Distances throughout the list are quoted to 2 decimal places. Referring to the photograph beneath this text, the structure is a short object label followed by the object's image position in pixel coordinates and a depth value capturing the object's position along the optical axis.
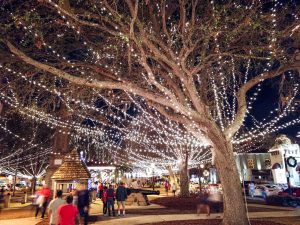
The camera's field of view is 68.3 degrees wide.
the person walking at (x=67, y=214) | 4.90
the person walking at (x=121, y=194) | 10.79
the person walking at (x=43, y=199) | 10.66
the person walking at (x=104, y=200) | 11.11
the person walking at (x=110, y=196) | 10.61
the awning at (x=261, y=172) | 31.40
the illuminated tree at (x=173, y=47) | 7.01
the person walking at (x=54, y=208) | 5.80
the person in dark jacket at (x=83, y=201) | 8.14
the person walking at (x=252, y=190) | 20.54
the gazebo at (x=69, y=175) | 9.90
